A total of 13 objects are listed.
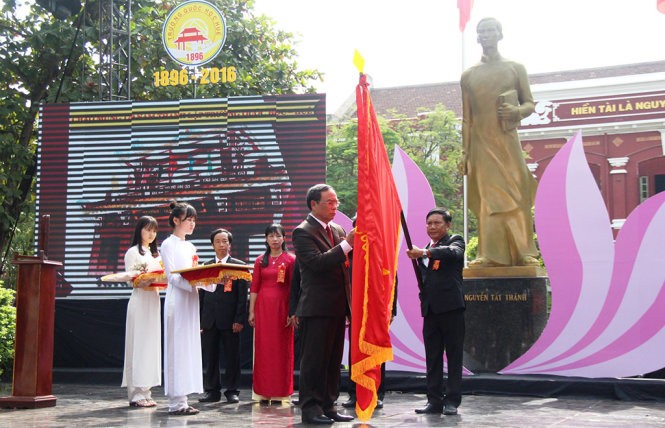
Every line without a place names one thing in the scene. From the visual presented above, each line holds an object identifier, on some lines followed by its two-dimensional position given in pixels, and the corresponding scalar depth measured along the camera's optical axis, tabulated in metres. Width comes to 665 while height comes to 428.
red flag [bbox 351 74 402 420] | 4.81
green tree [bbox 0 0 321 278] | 12.91
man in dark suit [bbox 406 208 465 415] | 5.68
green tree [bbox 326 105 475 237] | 20.84
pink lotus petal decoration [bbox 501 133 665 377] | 6.99
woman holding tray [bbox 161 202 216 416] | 5.76
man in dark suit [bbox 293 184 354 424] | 5.02
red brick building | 23.41
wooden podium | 6.20
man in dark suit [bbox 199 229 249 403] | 6.96
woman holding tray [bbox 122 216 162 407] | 6.33
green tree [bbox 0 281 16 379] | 8.14
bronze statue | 7.70
